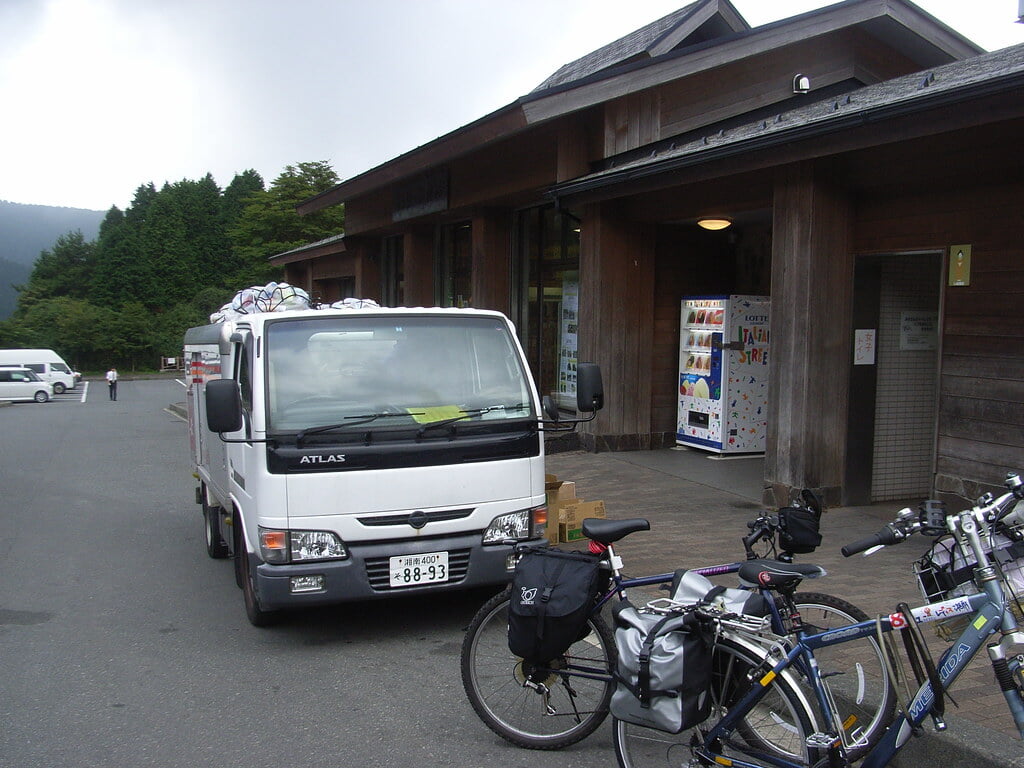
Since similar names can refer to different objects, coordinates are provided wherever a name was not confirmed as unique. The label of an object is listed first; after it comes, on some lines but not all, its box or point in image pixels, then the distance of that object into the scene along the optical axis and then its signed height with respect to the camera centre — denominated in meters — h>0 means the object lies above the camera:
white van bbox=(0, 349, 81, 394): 45.31 -1.90
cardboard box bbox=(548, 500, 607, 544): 7.59 -1.57
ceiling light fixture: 11.43 +1.40
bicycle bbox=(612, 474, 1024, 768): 3.22 -1.24
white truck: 5.34 -0.74
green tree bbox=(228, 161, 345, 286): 57.50 +7.33
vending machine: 11.76 -0.51
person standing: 39.66 -2.41
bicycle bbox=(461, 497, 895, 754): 3.75 -1.55
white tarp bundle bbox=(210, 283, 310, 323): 7.68 +0.25
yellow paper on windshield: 5.67 -0.53
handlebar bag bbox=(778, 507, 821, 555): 3.56 -0.78
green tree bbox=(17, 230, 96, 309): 88.06 +5.51
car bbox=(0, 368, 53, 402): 40.59 -2.73
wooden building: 7.52 +1.28
